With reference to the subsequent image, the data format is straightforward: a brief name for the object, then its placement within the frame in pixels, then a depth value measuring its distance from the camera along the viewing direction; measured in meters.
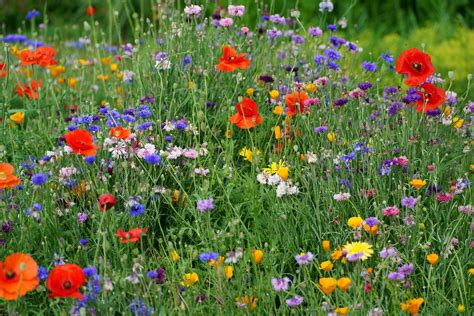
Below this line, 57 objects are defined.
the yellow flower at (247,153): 6.44
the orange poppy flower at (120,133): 5.78
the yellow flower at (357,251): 4.92
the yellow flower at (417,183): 5.50
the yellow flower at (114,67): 8.76
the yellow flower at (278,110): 6.72
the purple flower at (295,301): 4.70
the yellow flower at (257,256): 5.11
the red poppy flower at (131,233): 4.73
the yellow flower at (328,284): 4.70
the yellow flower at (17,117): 6.90
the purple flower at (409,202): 5.46
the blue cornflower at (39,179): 5.45
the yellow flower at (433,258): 4.94
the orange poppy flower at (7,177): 5.21
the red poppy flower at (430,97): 6.36
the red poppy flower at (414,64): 6.34
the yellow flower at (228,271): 5.07
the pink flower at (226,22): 7.12
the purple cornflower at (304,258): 4.94
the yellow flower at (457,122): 6.74
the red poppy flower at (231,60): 6.44
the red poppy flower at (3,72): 7.31
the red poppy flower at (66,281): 4.37
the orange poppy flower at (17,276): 4.41
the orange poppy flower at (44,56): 7.22
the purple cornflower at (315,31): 7.73
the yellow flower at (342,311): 4.58
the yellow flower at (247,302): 4.92
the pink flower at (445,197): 5.55
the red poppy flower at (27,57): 7.01
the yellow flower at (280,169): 5.60
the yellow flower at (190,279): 5.13
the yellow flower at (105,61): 9.04
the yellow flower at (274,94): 6.93
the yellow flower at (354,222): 5.26
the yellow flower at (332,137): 6.25
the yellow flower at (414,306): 4.60
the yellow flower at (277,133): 6.36
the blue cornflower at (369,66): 7.23
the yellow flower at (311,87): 6.76
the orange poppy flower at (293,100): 6.44
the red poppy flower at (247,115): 6.21
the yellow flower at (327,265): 5.05
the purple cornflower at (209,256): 4.91
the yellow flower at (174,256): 5.34
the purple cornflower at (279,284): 4.80
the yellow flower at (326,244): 5.19
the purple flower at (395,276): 4.84
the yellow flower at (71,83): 8.78
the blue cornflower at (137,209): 5.35
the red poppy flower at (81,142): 5.40
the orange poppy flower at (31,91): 7.61
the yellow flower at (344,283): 4.55
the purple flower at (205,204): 5.30
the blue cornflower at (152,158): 5.72
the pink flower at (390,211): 5.35
